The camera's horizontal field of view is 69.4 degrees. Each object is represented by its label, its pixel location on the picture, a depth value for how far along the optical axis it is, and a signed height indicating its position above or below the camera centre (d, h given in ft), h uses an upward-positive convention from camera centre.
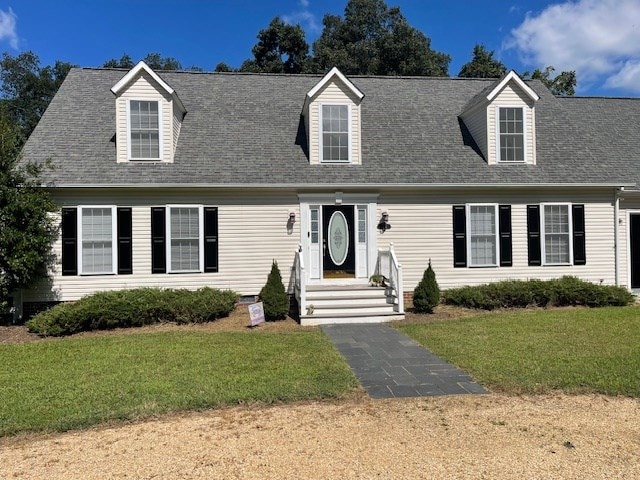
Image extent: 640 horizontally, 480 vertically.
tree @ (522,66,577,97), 90.08 +32.25
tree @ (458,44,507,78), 100.63 +39.96
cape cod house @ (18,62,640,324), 37.60 +4.50
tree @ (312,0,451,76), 108.27 +49.15
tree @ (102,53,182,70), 139.34 +62.70
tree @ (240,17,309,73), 111.45 +49.37
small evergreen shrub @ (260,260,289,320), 34.63 -3.67
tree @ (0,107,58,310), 33.19 +2.60
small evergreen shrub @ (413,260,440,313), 36.52 -3.72
